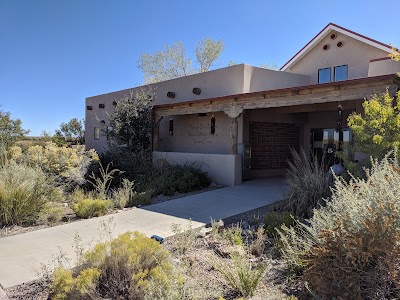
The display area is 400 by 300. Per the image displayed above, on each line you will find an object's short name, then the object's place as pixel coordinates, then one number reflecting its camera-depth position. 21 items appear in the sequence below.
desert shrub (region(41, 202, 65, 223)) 7.26
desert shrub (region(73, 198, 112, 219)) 7.75
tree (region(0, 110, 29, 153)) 19.48
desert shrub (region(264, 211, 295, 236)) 5.77
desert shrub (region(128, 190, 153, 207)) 9.16
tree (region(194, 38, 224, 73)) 34.44
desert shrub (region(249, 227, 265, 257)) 4.86
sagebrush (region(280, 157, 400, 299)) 2.92
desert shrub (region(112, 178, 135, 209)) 8.84
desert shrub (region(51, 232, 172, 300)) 3.26
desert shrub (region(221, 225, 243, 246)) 5.17
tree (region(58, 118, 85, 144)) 35.84
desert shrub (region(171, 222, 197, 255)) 4.85
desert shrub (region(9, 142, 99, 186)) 10.81
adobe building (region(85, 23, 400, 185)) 12.05
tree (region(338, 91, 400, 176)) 6.64
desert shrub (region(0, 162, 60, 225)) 6.89
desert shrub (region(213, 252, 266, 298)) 3.47
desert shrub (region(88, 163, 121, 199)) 8.88
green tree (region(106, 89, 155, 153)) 14.85
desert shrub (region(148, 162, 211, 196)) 10.74
